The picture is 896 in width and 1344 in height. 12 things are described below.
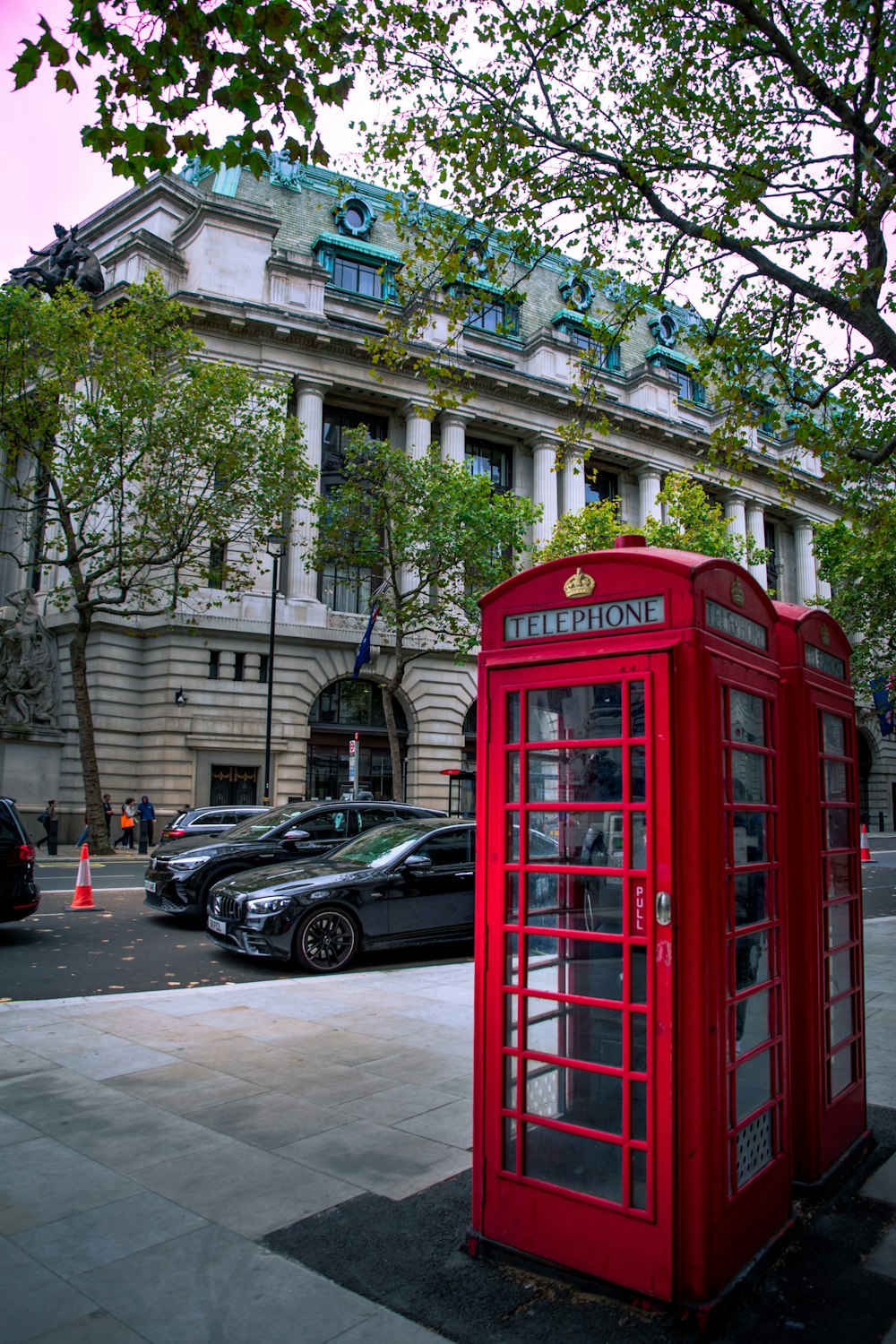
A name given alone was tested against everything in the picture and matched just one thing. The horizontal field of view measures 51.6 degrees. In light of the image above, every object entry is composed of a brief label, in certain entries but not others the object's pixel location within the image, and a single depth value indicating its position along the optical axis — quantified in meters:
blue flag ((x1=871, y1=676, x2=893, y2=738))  36.14
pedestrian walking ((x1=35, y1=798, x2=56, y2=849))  27.61
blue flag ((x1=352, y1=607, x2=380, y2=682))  30.94
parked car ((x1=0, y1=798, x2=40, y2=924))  11.08
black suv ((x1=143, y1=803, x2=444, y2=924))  12.91
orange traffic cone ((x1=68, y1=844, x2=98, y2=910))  14.75
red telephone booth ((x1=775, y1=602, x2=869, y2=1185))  4.23
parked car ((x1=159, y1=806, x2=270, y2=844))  19.12
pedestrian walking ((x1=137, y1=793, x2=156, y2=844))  28.61
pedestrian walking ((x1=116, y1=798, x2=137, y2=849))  28.44
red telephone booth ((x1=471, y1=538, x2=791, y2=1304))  3.17
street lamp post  27.62
